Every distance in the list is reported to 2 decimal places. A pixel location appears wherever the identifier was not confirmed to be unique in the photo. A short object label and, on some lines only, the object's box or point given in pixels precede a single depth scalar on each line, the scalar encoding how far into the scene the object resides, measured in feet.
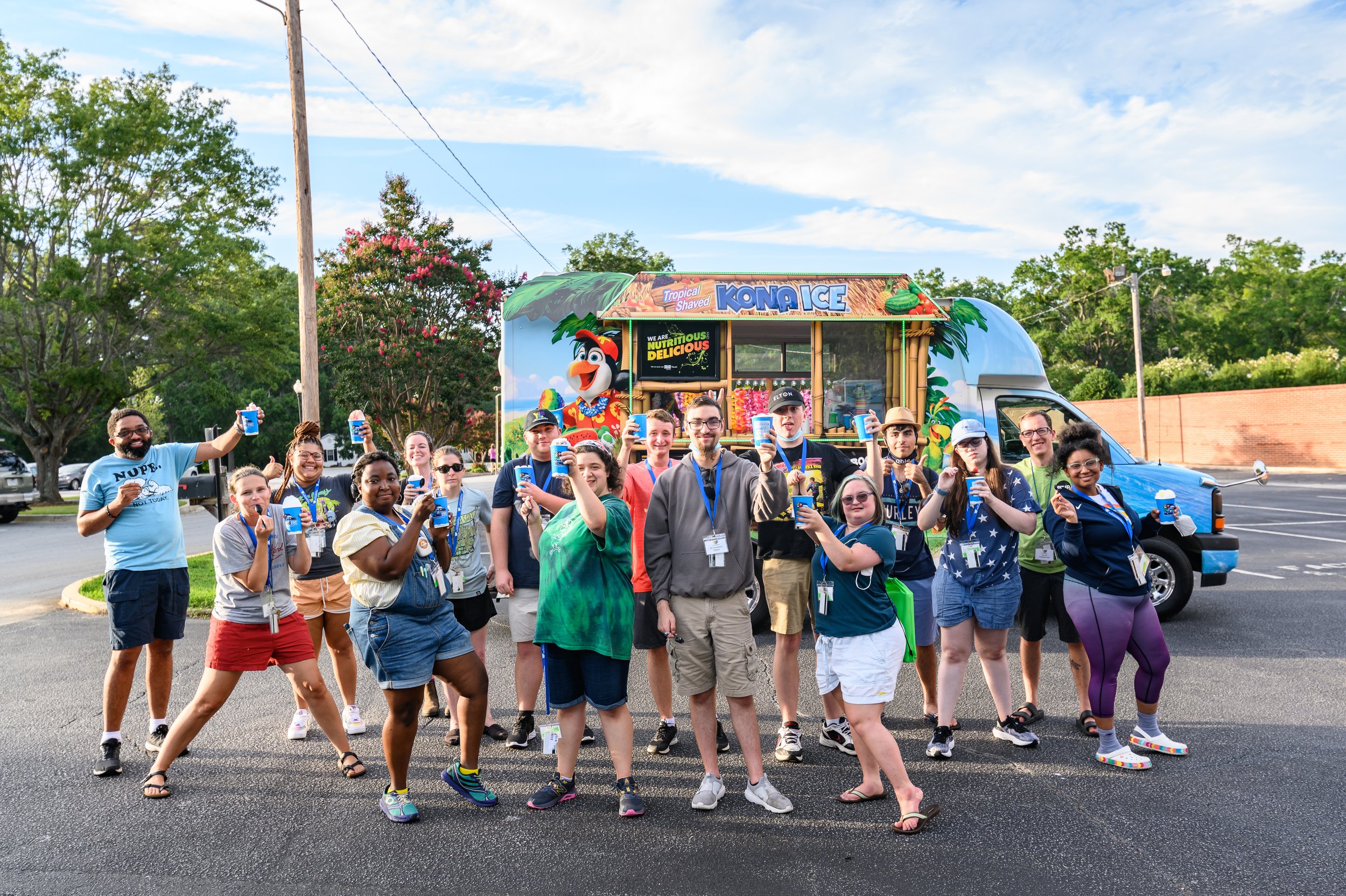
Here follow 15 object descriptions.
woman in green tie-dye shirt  12.60
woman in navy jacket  14.32
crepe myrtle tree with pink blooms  53.83
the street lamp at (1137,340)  92.48
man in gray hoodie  13.07
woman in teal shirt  12.17
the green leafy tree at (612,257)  105.40
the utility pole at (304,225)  30.19
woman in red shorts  14.03
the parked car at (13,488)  64.80
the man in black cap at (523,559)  15.66
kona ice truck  24.36
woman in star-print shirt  14.94
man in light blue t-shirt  15.11
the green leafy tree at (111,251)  69.62
